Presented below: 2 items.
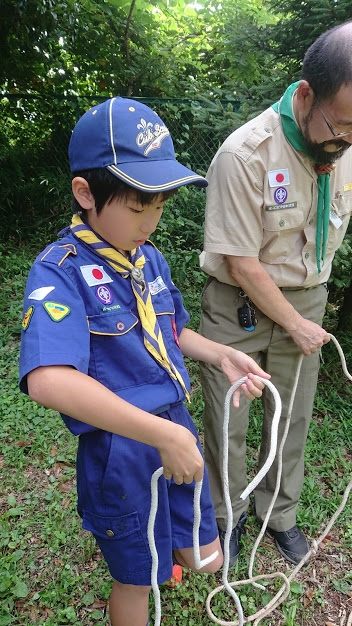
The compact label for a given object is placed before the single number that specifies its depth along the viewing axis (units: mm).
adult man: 1571
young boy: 1010
